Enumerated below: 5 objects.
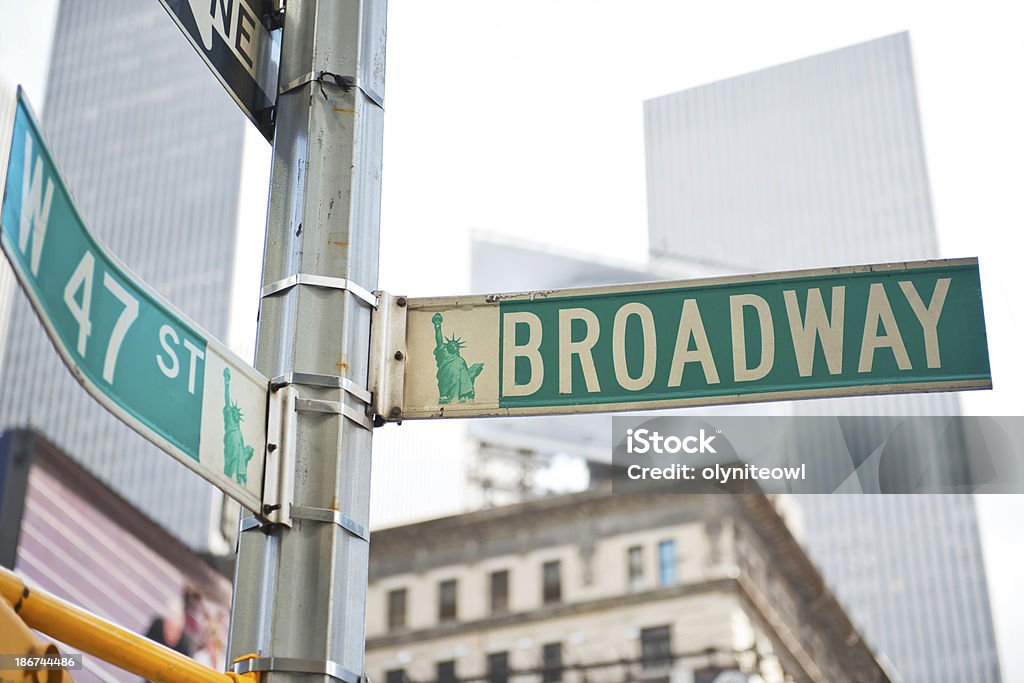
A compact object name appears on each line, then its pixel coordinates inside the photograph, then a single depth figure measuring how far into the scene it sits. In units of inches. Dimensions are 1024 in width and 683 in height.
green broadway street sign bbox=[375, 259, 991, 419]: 135.6
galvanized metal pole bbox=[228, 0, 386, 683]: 116.9
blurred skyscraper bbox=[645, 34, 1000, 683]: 5620.1
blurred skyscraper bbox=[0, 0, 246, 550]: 4202.8
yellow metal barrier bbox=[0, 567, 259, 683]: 89.0
